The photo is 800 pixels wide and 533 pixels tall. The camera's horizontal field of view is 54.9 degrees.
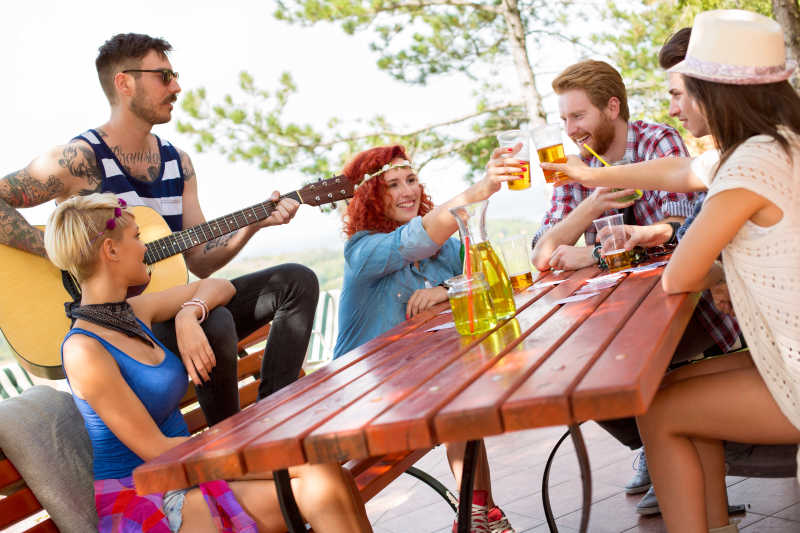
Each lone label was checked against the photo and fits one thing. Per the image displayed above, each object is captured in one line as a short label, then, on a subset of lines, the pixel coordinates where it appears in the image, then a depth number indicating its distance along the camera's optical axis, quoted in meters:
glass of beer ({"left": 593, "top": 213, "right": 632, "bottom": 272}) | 2.63
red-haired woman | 2.60
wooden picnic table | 1.19
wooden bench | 2.03
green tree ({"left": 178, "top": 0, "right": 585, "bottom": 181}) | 11.95
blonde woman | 1.88
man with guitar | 2.85
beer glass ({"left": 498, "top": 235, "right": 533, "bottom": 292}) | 2.63
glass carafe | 2.08
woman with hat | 1.65
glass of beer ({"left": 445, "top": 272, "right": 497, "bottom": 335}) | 1.95
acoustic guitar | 2.87
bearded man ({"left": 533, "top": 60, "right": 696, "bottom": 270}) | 3.18
